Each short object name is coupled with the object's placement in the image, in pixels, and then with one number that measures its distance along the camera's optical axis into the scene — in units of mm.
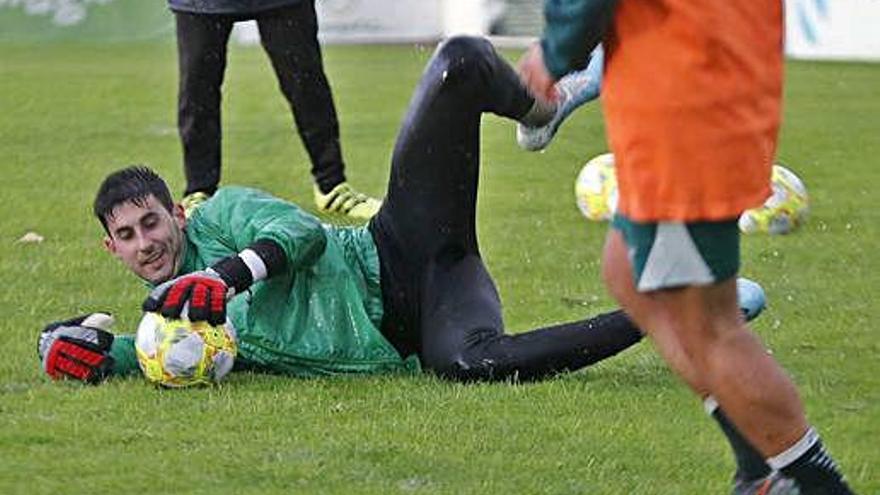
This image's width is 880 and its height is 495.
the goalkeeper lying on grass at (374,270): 11797
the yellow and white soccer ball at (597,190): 19594
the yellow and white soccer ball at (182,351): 11727
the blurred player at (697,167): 8094
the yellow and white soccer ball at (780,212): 18875
